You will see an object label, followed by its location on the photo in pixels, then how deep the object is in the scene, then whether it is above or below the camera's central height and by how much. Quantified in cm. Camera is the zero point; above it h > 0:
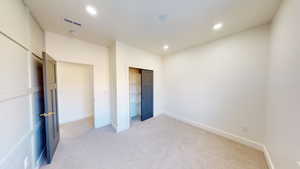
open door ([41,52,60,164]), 182 -45
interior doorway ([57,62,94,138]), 353 -58
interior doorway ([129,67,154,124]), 384 -49
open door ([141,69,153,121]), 384 -50
